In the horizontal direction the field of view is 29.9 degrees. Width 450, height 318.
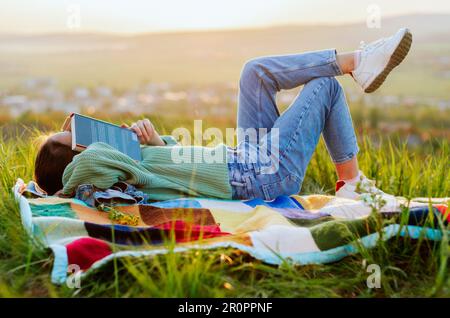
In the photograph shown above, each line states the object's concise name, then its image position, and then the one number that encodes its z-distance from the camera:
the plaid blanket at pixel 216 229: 2.59
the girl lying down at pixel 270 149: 3.12
